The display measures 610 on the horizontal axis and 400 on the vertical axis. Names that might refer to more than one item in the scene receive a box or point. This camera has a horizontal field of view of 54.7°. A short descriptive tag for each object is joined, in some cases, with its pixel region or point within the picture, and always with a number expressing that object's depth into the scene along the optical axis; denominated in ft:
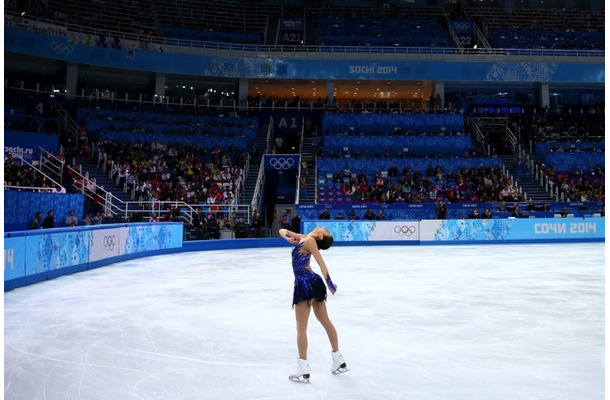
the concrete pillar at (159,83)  132.98
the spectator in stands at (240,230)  76.23
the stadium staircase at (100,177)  85.81
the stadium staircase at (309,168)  96.23
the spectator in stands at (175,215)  74.02
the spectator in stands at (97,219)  66.10
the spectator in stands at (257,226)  78.02
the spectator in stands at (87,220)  65.62
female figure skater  17.79
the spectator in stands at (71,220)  57.98
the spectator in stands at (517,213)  82.17
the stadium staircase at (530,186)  99.76
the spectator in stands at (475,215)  80.79
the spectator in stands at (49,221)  54.75
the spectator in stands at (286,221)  75.09
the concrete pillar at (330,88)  138.10
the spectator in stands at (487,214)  81.46
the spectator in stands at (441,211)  82.79
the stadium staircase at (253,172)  93.99
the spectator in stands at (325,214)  81.20
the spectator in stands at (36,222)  53.36
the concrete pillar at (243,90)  136.96
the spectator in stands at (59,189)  65.89
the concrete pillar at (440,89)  139.23
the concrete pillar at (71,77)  124.36
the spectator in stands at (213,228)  74.59
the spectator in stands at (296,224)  76.22
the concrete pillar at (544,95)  141.90
